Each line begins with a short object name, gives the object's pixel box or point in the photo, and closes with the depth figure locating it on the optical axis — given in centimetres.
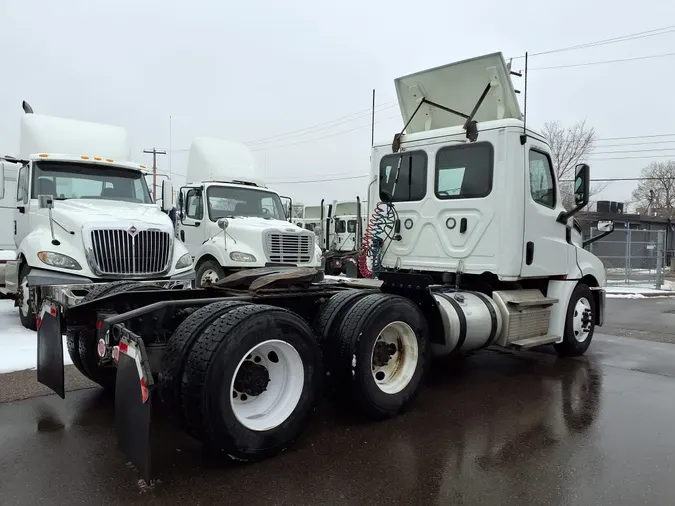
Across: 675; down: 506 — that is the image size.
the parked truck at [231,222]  966
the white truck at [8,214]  1095
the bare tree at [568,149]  3028
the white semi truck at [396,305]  336
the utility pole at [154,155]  4866
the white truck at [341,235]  2042
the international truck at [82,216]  702
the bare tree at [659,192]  5309
